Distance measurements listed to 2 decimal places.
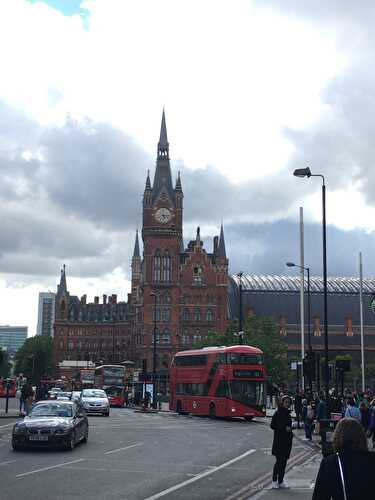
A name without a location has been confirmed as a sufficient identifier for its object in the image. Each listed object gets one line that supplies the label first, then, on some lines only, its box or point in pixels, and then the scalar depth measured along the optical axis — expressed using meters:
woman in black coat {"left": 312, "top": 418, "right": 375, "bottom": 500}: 5.78
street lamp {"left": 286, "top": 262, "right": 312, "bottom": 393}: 34.09
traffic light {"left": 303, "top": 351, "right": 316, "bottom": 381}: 33.69
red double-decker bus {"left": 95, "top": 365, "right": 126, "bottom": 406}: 69.62
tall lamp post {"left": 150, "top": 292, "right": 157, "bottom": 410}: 63.90
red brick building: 125.31
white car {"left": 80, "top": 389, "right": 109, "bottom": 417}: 45.62
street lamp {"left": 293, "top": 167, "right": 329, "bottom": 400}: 29.31
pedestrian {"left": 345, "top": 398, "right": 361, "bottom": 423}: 23.33
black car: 21.45
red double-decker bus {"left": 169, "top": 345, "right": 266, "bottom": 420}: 41.78
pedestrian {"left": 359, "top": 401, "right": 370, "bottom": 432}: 27.41
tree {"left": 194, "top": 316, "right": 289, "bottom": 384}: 85.81
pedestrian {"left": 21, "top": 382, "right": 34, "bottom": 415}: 41.50
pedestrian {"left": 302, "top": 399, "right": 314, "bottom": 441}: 28.85
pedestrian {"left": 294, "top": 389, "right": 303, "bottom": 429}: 36.47
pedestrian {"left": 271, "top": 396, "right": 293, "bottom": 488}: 15.42
